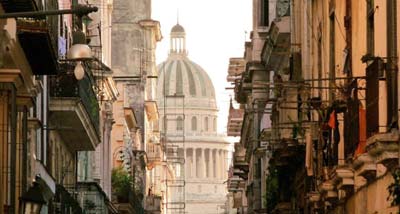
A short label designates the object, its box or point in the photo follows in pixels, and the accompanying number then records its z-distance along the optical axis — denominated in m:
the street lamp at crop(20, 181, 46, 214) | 35.41
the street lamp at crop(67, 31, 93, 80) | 31.59
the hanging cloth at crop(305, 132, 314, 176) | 44.75
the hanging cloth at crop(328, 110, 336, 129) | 40.29
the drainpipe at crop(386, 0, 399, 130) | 31.91
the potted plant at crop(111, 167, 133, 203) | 89.06
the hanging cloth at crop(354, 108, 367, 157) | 35.03
